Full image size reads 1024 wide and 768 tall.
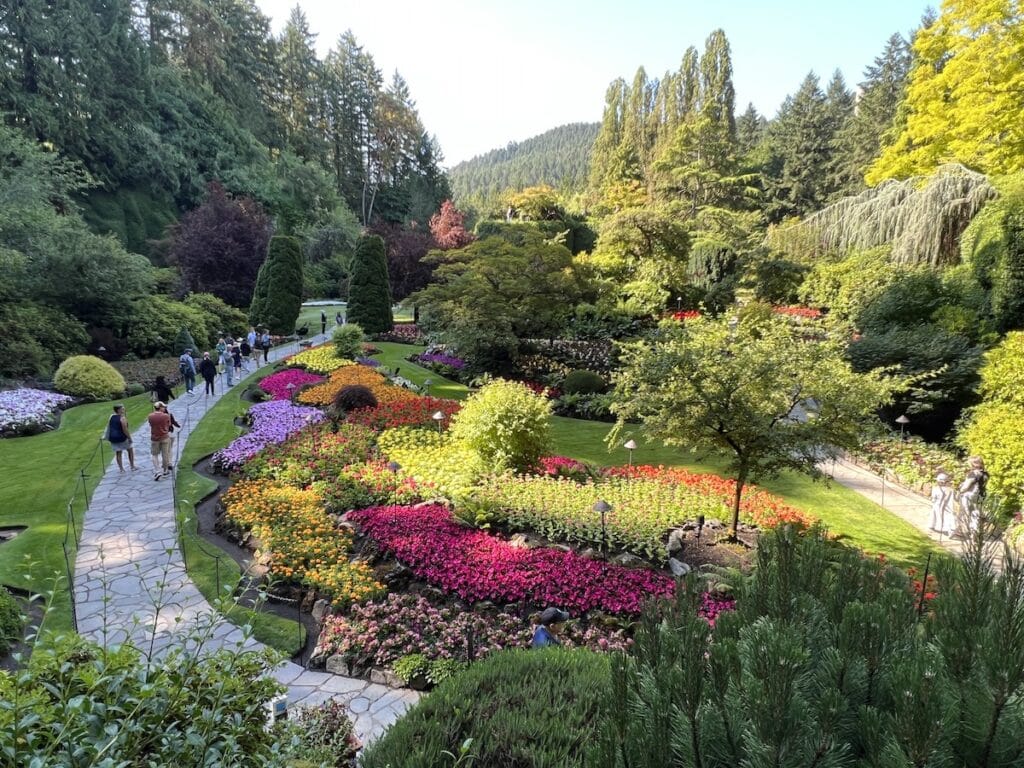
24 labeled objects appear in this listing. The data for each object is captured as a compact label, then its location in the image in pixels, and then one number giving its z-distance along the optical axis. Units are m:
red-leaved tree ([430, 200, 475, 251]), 41.41
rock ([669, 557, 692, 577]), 8.02
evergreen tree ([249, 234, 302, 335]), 27.36
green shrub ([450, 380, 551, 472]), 10.91
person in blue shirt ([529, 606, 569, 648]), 6.52
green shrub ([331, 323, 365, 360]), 21.84
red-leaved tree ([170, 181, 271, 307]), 28.98
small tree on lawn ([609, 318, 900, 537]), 8.17
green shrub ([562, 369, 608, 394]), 18.78
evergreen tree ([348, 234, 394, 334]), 29.38
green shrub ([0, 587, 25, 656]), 5.68
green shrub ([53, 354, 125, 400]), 16.32
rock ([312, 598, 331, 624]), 6.96
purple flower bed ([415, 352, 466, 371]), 22.88
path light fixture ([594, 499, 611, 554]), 7.51
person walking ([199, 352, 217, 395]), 16.72
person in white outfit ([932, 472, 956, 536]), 9.36
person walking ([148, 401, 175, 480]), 10.80
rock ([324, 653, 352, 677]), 6.00
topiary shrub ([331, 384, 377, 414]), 14.44
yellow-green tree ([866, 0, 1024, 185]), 19.39
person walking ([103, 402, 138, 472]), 10.71
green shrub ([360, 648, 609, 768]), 3.13
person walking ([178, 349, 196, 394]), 17.09
